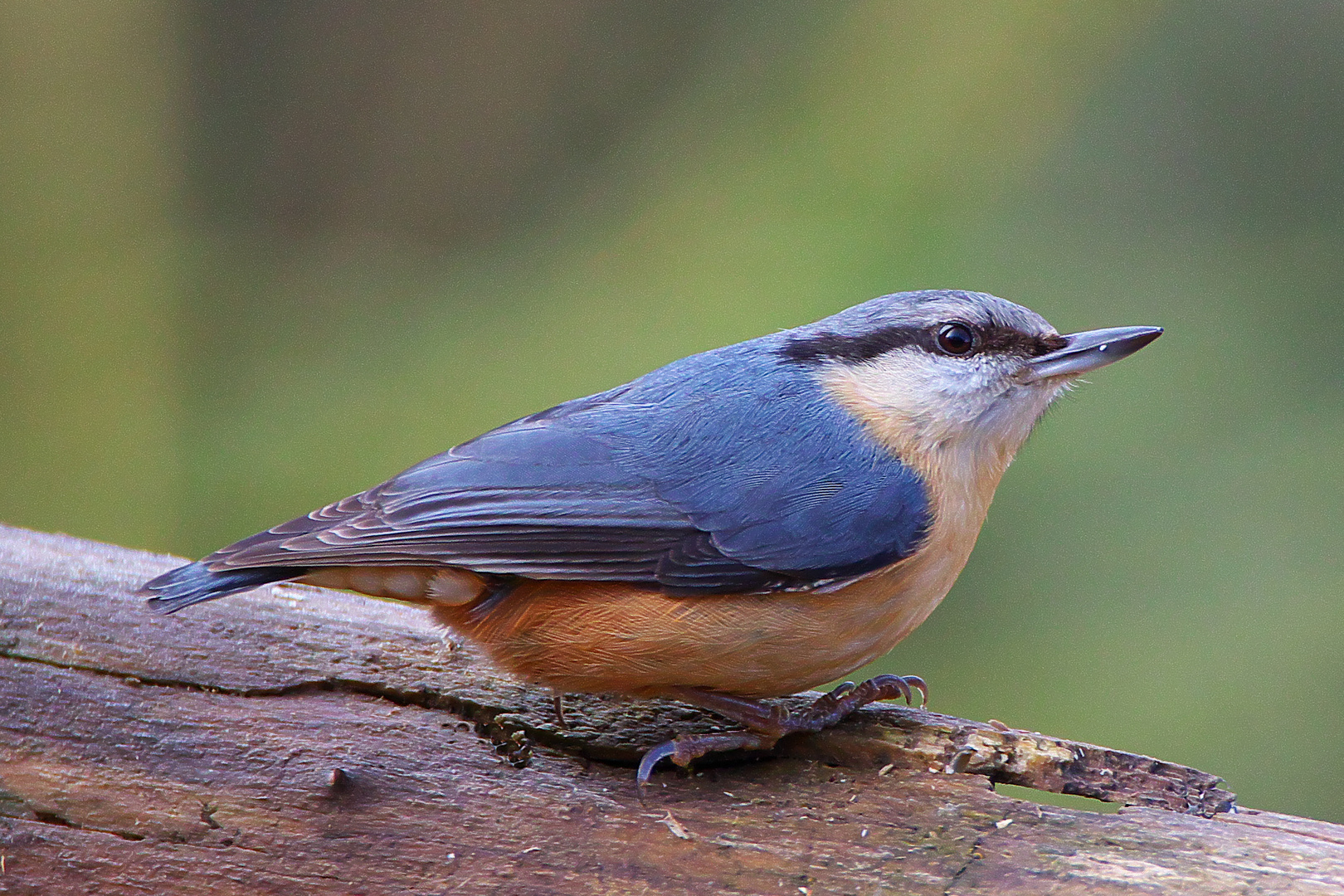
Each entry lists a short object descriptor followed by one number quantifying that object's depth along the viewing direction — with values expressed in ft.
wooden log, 13.96
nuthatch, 15.64
